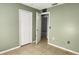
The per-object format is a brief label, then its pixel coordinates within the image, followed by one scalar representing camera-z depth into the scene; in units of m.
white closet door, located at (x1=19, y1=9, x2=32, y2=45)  2.05
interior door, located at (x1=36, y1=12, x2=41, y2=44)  2.36
